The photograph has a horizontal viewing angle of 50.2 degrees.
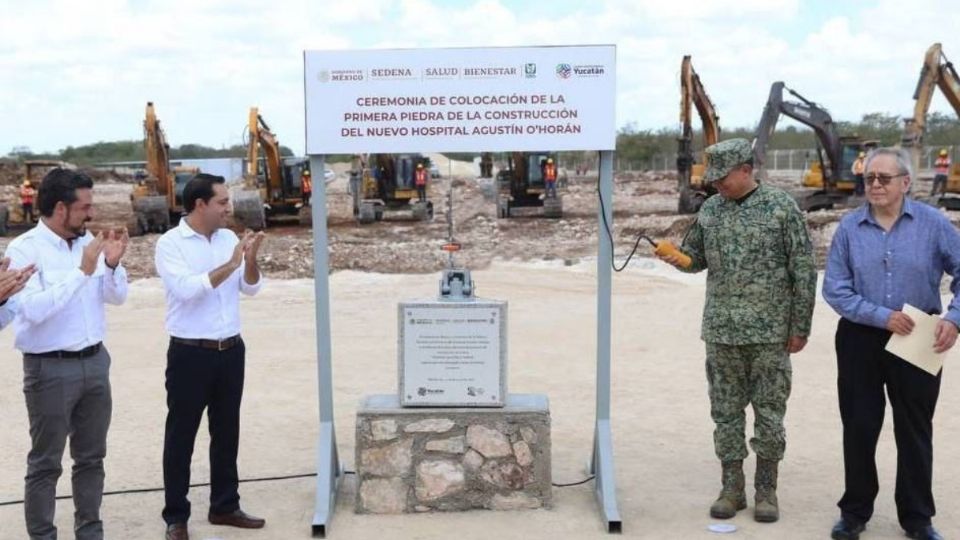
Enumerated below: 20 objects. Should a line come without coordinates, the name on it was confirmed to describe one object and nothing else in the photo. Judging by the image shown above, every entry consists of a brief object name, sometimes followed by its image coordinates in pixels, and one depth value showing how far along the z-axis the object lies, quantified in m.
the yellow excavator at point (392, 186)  27.28
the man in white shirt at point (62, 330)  4.26
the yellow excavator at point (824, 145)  25.44
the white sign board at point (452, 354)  5.35
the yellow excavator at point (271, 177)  25.19
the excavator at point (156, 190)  24.03
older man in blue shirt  4.58
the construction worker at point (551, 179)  27.12
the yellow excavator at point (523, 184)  27.50
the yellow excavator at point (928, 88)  24.11
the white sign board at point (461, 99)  5.17
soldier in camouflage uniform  4.83
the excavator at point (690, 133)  25.50
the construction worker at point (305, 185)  26.54
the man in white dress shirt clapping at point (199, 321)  4.78
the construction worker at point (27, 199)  25.50
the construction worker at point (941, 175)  26.09
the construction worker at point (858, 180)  24.55
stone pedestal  5.33
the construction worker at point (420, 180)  27.50
